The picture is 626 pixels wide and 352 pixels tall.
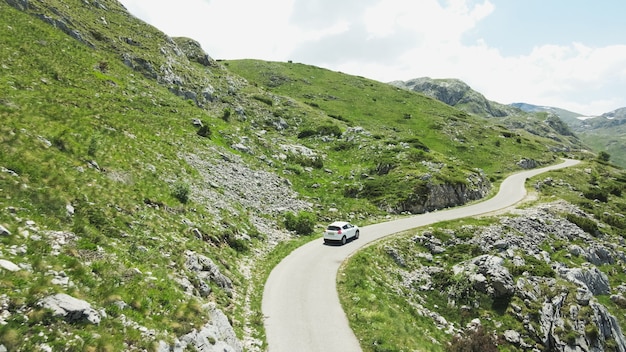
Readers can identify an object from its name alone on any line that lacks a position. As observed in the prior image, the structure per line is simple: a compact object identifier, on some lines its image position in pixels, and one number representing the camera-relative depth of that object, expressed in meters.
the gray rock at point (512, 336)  23.30
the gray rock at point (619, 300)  33.17
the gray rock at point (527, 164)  88.11
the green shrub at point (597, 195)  62.10
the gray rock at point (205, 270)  18.42
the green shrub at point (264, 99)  78.75
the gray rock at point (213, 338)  12.38
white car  32.78
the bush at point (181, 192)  26.17
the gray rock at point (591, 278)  30.56
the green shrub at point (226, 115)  59.62
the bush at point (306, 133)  70.91
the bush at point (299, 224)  36.34
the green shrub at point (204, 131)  46.34
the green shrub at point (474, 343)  21.00
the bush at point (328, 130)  72.38
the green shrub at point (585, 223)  44.65
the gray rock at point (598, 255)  38.27
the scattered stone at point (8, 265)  10.30
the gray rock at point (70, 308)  9.80
